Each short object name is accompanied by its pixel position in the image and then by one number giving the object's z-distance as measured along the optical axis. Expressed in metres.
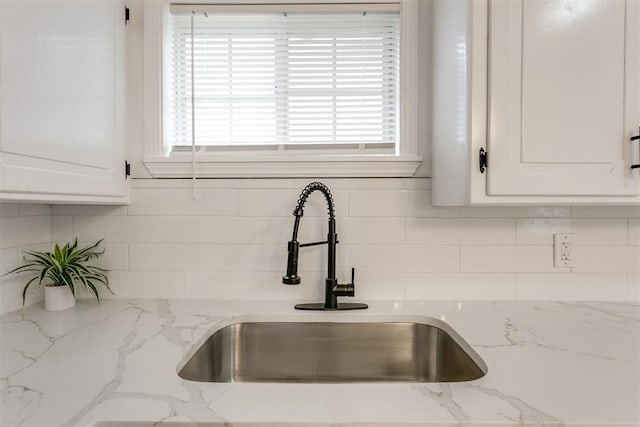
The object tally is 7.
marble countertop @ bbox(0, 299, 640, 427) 0.64
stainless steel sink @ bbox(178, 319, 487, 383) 1.21
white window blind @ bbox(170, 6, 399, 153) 1.48
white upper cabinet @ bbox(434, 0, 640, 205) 1.03
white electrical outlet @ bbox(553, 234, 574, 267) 1.37
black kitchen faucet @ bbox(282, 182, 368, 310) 1.22
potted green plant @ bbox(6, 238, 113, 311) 1.25
